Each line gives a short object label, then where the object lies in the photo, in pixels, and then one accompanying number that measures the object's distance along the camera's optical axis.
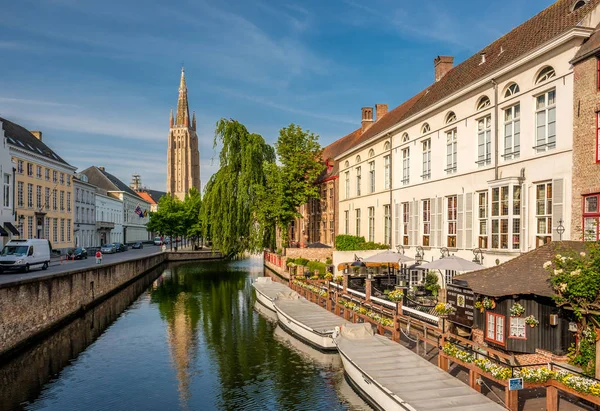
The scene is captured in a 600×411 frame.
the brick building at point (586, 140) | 13.51
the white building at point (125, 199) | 80.12
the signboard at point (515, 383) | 9.02
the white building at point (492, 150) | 15.24
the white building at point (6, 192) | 37.59
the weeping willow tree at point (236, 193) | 42.62
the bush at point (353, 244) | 29.53
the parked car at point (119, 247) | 58.84
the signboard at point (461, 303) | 13.61
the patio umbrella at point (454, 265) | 16.81
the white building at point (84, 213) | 59.16
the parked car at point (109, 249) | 54.75
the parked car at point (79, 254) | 44.60
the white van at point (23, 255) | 27.80
